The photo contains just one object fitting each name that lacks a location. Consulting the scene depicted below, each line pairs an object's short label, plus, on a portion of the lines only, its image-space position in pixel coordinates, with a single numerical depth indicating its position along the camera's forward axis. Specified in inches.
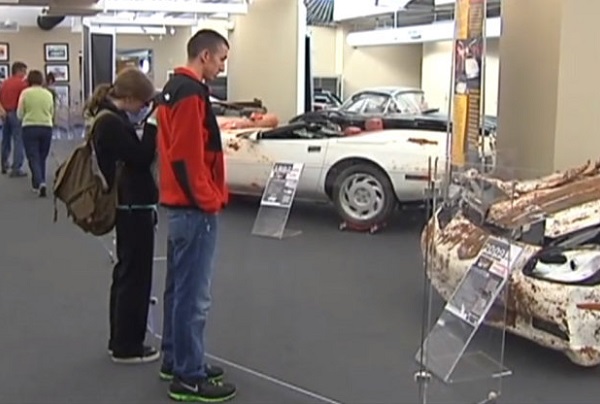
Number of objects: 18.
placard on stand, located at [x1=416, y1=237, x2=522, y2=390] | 160.6
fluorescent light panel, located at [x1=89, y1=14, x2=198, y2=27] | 741.0
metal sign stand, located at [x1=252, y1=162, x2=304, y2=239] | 311.4
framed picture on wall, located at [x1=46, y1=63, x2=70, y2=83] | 930.1
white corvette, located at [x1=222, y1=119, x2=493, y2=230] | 303.4
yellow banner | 239.3
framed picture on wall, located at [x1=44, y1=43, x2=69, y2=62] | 931.3
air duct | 824.9
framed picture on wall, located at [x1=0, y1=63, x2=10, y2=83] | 921.0
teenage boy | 136.2
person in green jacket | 406.3
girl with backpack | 160.7
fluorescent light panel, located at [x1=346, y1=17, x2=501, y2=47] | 763.4
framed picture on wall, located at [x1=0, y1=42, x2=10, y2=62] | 917.8
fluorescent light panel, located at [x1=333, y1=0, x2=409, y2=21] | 764.6
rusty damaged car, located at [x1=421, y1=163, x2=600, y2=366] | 160.7
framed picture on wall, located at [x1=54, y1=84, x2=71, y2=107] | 903.2
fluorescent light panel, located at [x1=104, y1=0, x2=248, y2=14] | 597.6
